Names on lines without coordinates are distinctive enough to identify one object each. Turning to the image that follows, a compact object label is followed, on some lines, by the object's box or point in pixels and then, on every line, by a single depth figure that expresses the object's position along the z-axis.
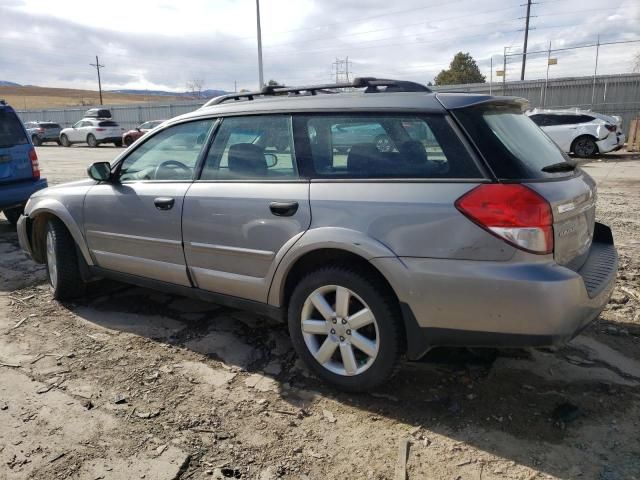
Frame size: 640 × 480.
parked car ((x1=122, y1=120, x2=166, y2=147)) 25.67
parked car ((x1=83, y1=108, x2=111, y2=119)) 36.69
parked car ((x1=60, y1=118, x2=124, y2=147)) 27.91
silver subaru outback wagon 2.44
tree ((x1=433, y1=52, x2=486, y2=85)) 49.41
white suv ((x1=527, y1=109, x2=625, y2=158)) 16.17
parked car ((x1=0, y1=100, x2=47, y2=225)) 7.08
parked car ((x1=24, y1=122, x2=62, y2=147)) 31.17
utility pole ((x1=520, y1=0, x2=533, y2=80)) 41.31
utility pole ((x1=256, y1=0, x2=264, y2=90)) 28.08
